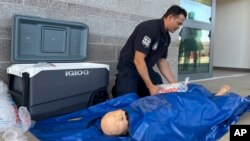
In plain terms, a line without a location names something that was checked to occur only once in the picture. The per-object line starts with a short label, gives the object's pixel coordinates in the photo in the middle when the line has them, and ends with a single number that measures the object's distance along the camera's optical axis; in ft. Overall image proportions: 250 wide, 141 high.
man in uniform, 8.05
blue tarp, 5.61
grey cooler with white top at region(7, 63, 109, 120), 6.85
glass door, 15.60
